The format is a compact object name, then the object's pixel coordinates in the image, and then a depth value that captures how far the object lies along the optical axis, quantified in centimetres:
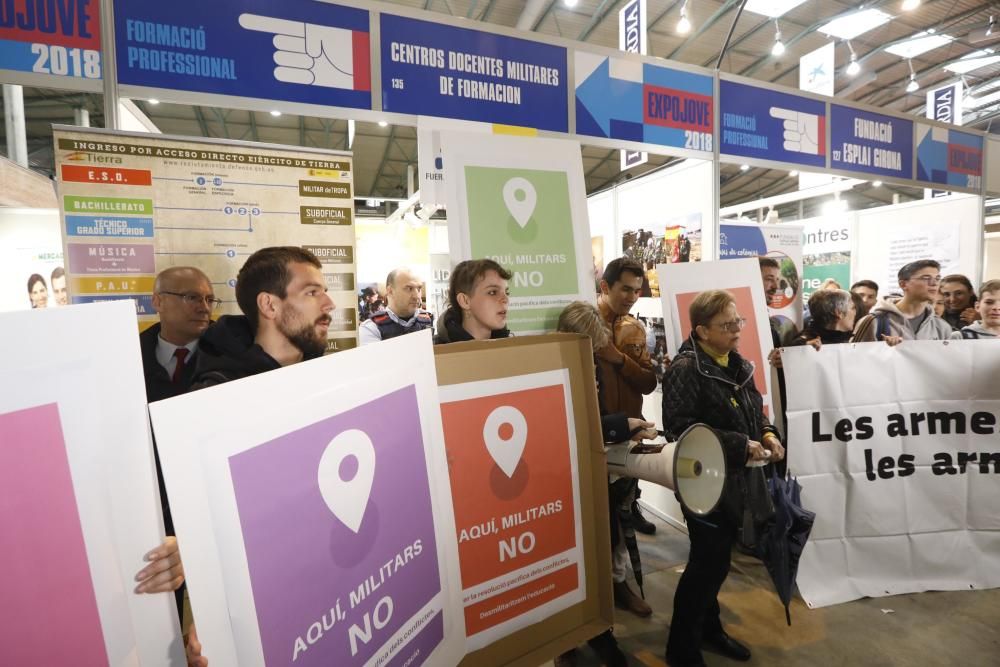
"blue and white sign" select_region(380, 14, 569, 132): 248
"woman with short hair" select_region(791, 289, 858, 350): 331
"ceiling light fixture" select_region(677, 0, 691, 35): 604
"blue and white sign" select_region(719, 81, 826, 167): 354
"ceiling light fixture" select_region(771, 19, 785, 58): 696
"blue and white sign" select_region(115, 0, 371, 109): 205
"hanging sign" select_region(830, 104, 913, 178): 412
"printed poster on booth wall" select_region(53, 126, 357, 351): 184
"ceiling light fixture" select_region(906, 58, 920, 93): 870
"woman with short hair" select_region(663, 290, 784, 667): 213
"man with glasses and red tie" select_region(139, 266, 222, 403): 189
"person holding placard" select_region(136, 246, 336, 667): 144
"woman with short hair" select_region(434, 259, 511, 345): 202
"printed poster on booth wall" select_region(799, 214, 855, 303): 760
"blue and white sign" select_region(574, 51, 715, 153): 296
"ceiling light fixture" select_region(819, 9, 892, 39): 679
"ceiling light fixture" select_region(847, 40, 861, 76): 777
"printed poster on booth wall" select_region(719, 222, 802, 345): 446
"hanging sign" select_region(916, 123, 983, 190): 477
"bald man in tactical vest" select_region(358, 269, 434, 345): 400
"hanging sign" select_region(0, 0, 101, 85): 188
